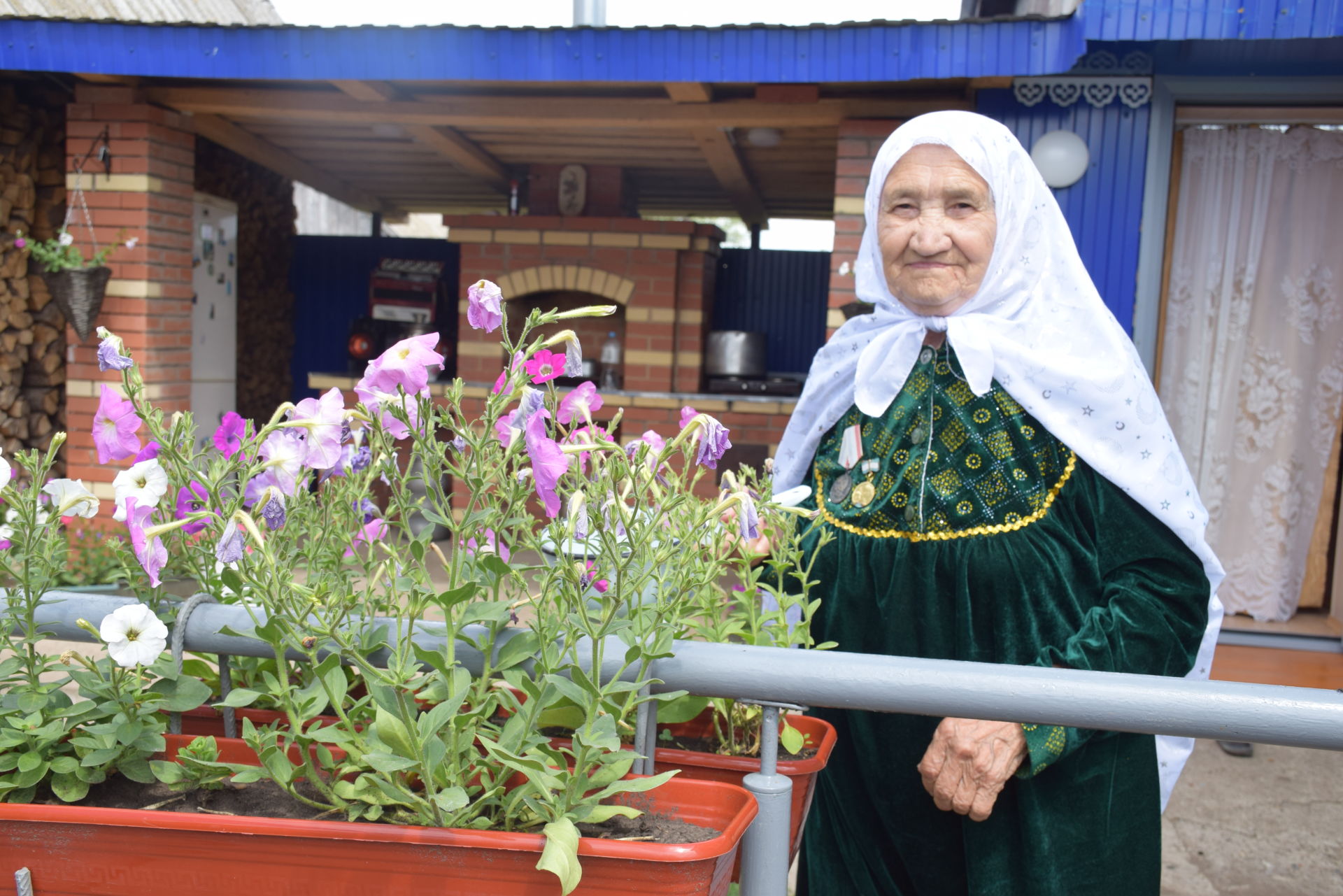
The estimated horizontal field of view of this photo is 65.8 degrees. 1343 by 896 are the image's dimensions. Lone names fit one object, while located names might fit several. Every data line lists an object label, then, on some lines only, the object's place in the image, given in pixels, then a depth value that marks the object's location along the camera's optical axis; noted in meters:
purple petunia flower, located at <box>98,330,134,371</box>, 0.84
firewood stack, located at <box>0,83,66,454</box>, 5.98
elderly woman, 1.43
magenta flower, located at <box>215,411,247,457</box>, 0.99
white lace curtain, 4.80
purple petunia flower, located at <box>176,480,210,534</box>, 0.87
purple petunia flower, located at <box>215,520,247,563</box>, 0.72
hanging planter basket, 5.52
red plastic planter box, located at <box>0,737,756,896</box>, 0.71
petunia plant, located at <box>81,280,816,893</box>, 0.74
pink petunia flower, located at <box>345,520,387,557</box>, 0.97
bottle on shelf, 7.48
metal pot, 7.42
